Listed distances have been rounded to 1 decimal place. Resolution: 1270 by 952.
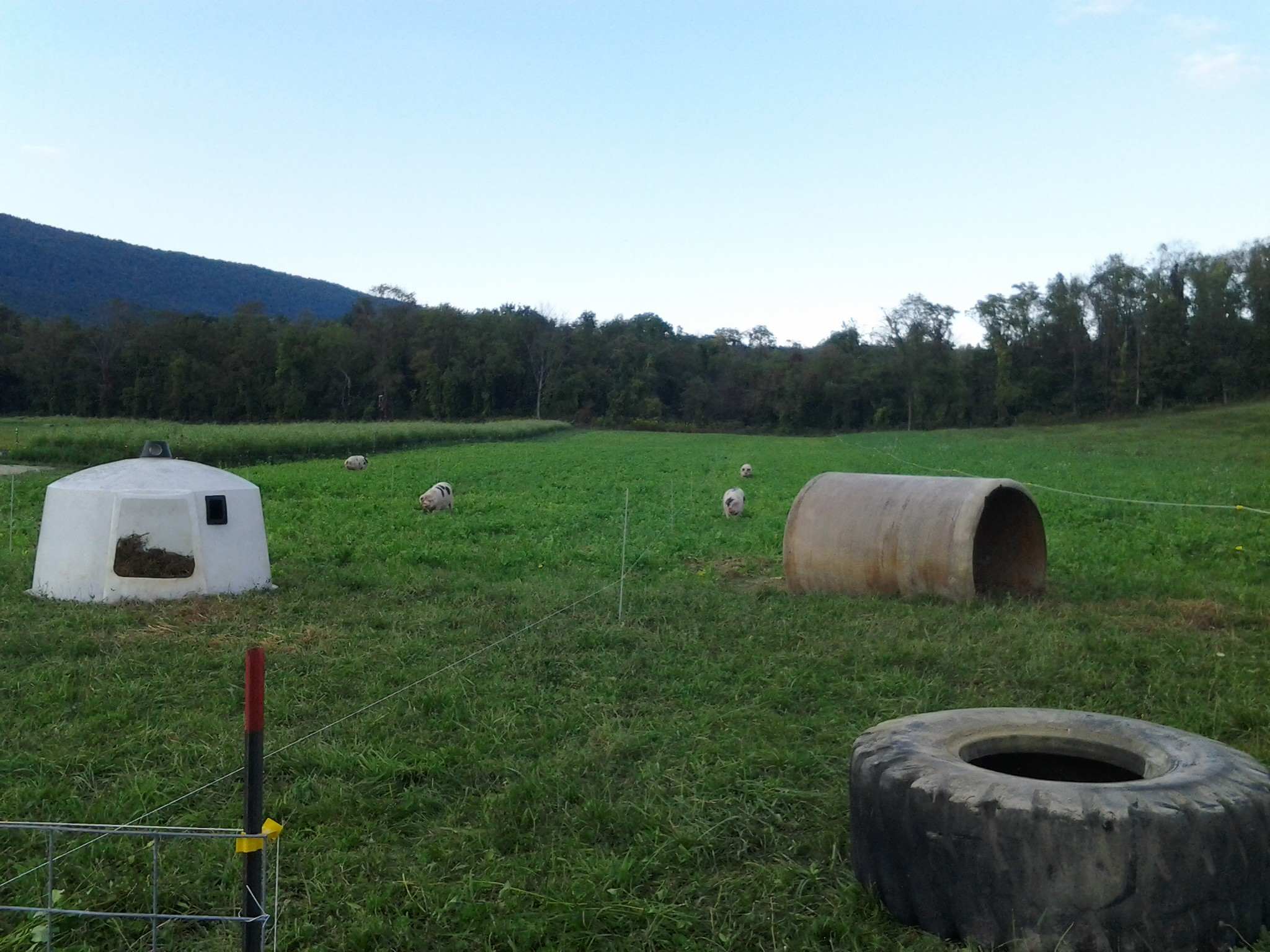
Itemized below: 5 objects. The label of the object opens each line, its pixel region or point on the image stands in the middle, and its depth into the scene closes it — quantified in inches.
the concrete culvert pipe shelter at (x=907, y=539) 343.3
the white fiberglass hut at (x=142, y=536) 343.3
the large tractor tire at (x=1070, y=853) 122.3
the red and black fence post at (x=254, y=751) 94.8
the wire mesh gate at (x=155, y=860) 98.5
